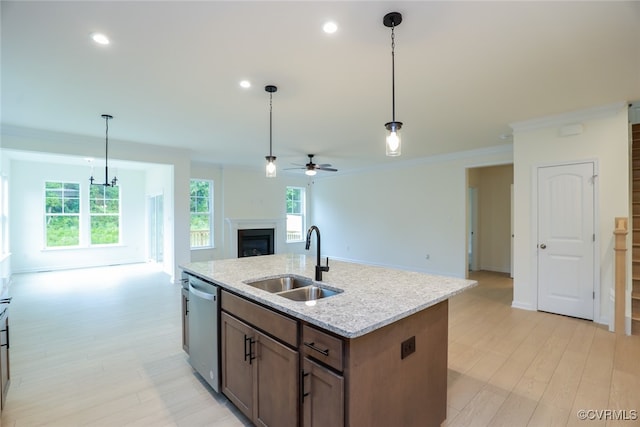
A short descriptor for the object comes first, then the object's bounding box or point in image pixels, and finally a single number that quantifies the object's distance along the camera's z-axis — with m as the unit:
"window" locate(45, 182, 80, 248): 7.42
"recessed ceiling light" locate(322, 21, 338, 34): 2.03
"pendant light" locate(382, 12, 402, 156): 1.94
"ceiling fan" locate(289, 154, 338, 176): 4.76
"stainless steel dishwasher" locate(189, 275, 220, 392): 2.29
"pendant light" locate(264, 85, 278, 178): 3.08
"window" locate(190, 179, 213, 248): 7.73
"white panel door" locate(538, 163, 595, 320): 3.80
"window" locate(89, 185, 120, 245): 8.01
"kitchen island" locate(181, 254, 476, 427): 1.39
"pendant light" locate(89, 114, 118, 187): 3.93
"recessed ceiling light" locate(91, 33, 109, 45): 2.16
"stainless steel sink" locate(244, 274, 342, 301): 2.18
